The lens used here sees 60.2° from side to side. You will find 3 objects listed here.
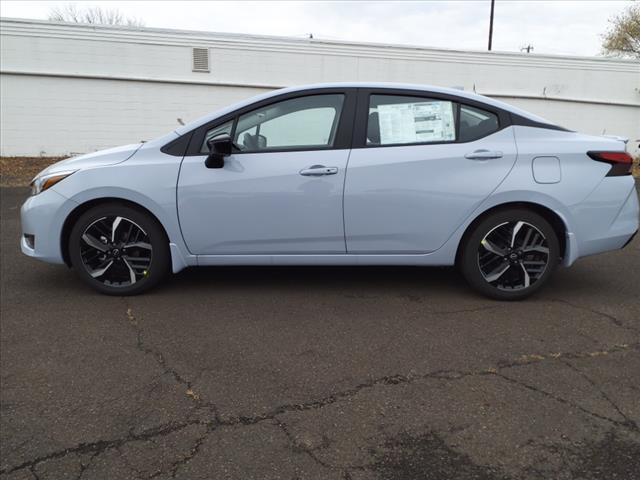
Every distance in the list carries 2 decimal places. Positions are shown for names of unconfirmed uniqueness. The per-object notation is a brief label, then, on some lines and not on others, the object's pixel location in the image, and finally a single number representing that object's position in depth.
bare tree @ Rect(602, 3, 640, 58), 19.06
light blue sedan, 4.07
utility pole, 33.80
